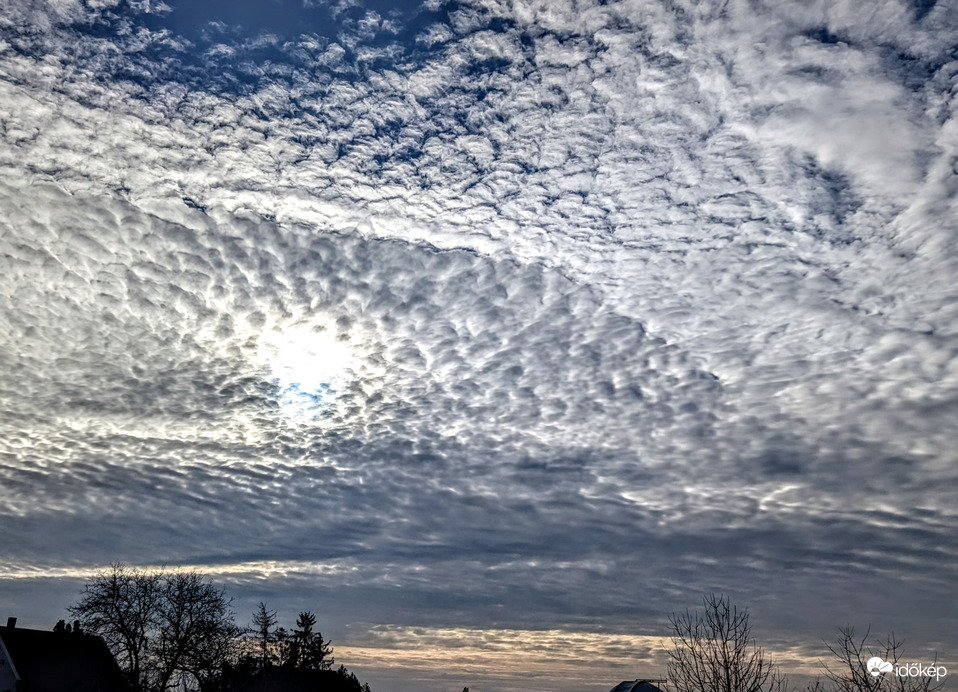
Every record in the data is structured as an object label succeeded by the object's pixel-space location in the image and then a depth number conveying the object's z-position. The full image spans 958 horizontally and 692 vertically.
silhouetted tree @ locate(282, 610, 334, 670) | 103.88
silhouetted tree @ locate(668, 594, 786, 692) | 29.98
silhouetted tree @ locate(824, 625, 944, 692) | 26.70
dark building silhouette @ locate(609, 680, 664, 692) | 43.44
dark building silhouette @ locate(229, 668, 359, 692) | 69.88
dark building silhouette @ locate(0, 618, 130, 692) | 59.44
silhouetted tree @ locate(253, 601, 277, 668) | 79.73
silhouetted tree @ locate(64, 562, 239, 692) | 62.62
